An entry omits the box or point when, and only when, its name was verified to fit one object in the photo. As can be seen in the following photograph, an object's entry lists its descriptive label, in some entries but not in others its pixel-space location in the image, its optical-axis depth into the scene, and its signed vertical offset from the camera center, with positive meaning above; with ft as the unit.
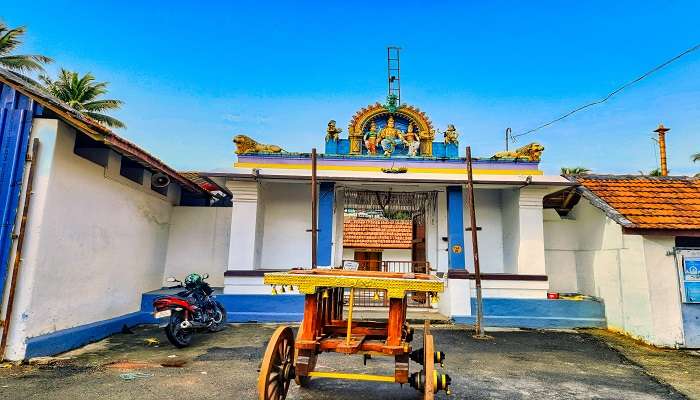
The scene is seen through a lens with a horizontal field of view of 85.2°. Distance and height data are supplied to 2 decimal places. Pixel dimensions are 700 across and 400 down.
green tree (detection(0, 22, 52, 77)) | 50.44 +26.65
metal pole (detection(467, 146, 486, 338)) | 23.29 +0.49
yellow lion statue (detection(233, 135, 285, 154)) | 29.60 +8.60
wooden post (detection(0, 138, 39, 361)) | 15.80 +0.19
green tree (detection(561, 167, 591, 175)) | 84.57 +21.60
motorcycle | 18.93 -2.96
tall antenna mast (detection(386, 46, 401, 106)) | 34.01 +16.42
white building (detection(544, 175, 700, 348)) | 21.70 +1.14
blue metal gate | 16.14 +4.31
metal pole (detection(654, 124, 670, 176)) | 37.65 +12.26
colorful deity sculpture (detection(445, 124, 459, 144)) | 31.32 +10.39
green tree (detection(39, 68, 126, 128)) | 63.00 +26.84
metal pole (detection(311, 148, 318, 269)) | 20.06 +2.78
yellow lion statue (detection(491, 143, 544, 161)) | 29.27 +8.60
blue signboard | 21.59 -0.47
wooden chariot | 10.31 -2.30
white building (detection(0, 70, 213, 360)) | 16.31 +1.34
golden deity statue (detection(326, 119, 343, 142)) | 30.91 +10.22
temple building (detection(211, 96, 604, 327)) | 26.78 +4.31
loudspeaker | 28.12 +5.56
